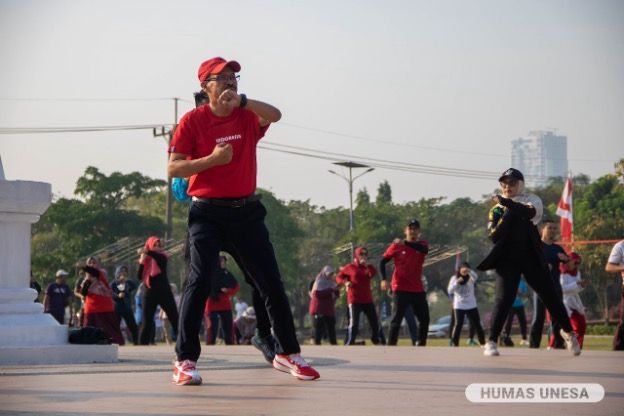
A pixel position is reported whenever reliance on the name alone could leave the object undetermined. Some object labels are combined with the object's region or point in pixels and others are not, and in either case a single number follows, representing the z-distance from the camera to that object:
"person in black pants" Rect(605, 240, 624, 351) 13.93
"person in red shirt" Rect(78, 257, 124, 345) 19.08
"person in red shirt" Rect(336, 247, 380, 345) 21.42
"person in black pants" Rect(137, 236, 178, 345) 18.28
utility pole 56.62
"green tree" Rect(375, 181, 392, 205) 105.00
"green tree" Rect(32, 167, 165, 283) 66.31
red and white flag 42.31
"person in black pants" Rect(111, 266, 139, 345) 21.97
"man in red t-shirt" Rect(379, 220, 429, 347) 18.19
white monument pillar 10.94
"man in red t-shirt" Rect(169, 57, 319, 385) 7.95
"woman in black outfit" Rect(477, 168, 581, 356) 11.64
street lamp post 71.56
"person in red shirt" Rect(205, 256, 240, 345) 20.23
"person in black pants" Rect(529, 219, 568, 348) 15.89
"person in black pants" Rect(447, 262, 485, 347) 21.62
